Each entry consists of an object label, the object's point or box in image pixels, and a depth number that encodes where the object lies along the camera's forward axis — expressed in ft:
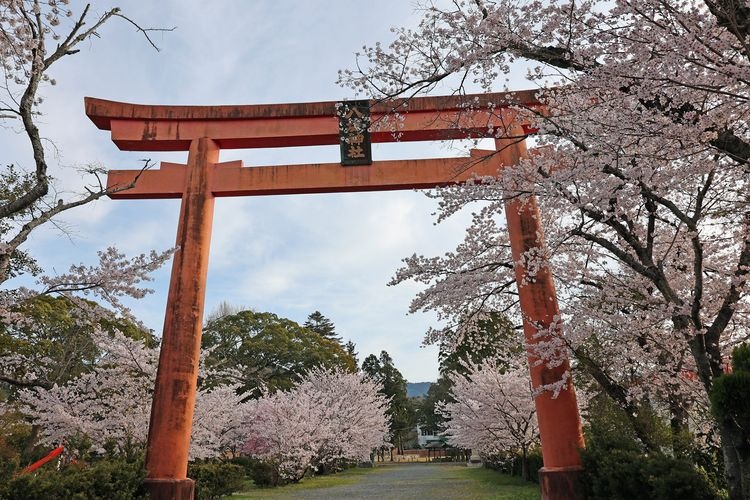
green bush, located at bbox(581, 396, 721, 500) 16.55
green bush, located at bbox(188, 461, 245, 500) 34.99
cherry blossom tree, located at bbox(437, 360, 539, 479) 45.03
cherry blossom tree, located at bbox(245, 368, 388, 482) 57.88
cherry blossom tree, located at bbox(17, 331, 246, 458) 34.73
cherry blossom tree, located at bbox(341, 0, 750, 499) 12.84
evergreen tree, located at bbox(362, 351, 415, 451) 137.69
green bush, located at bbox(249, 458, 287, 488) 54.29
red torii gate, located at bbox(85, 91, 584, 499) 24.45
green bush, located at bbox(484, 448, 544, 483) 44.61
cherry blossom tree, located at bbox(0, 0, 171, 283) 14.85
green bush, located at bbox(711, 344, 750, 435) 12.39
